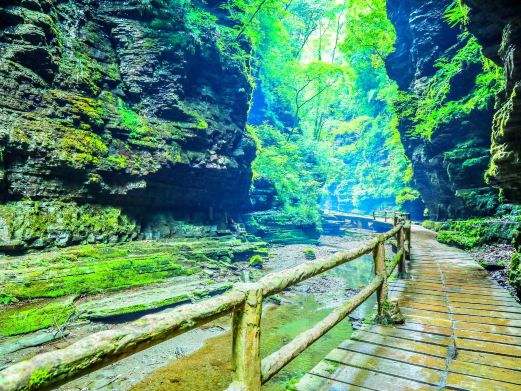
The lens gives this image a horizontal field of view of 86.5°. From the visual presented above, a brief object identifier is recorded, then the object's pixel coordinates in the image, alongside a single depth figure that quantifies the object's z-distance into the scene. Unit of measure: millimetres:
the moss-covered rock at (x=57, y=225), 9281
